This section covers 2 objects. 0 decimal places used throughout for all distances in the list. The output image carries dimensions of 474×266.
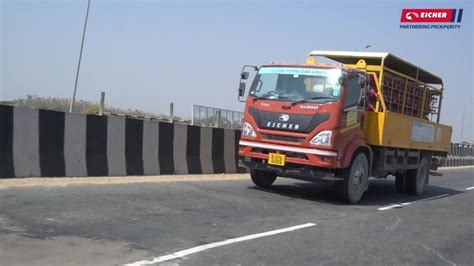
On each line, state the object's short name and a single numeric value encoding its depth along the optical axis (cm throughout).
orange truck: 1062
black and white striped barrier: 998
